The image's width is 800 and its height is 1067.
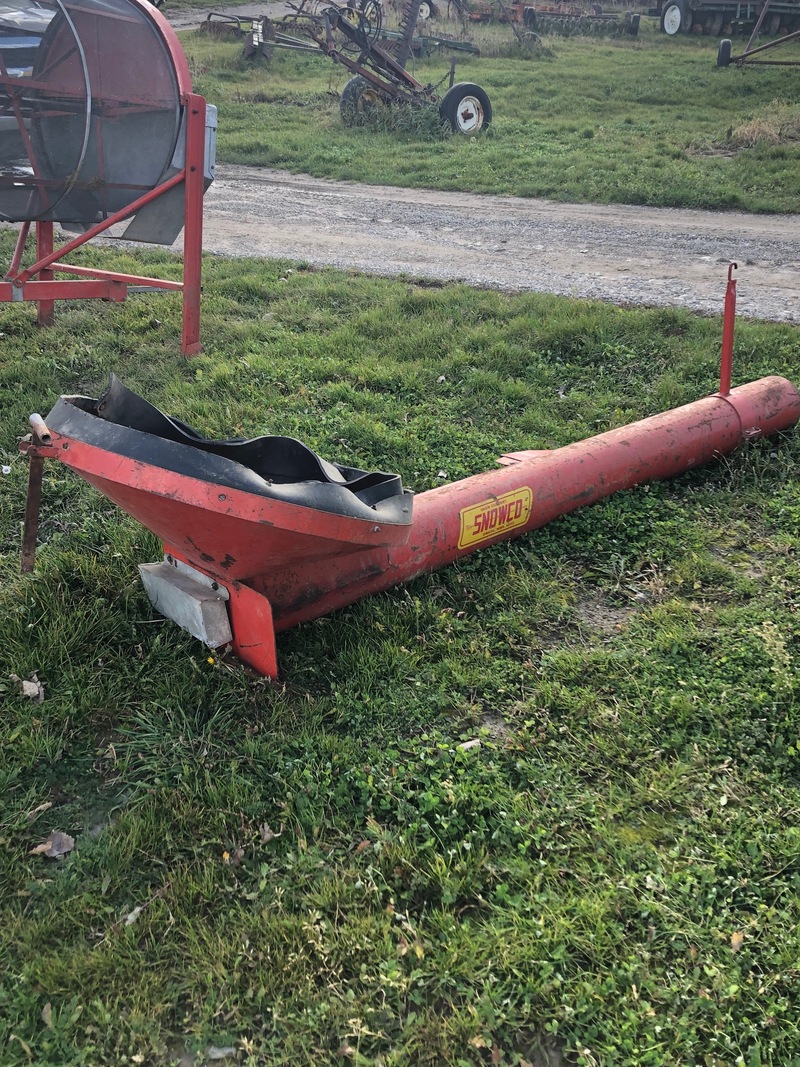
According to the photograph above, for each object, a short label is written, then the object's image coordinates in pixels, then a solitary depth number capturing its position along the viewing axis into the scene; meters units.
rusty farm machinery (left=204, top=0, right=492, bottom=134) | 14.09
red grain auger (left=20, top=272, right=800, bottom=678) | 2.45
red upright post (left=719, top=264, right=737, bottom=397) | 4.27
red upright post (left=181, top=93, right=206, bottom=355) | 5.35
